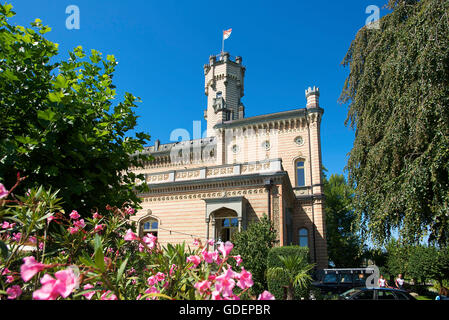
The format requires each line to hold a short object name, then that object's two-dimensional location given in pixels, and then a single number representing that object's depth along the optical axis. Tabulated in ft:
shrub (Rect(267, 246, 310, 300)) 33.64
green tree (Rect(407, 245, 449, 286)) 78.62
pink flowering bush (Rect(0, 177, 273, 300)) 5.13
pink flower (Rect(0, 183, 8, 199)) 7.08
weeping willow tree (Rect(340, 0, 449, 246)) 27.12
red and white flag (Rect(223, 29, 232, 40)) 130.63
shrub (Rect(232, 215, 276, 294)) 39.60
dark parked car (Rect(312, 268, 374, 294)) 49.28
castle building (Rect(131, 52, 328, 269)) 51.62
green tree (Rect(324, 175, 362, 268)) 116.26
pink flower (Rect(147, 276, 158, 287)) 8.89
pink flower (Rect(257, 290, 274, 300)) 5.79
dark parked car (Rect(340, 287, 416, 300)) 32.50
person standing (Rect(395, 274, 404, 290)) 53.78
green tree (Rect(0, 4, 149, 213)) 15.62
